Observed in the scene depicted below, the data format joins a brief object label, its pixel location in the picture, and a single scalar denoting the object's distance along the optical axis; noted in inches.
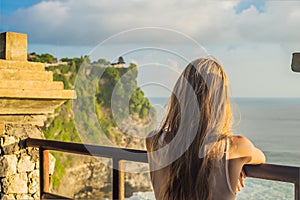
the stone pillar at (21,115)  130.1
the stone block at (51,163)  138.9
